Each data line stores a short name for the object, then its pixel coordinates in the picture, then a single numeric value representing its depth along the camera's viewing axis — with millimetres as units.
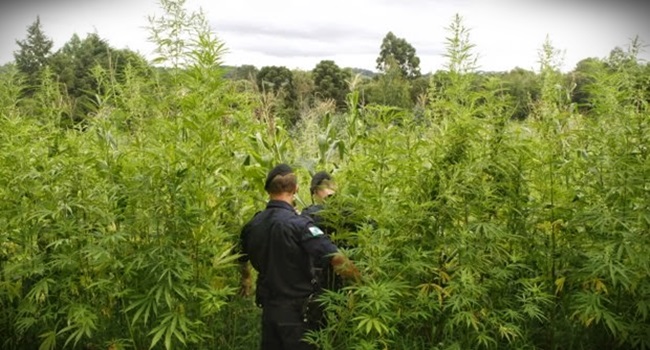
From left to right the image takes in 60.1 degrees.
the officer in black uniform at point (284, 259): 3357
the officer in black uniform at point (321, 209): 3515
